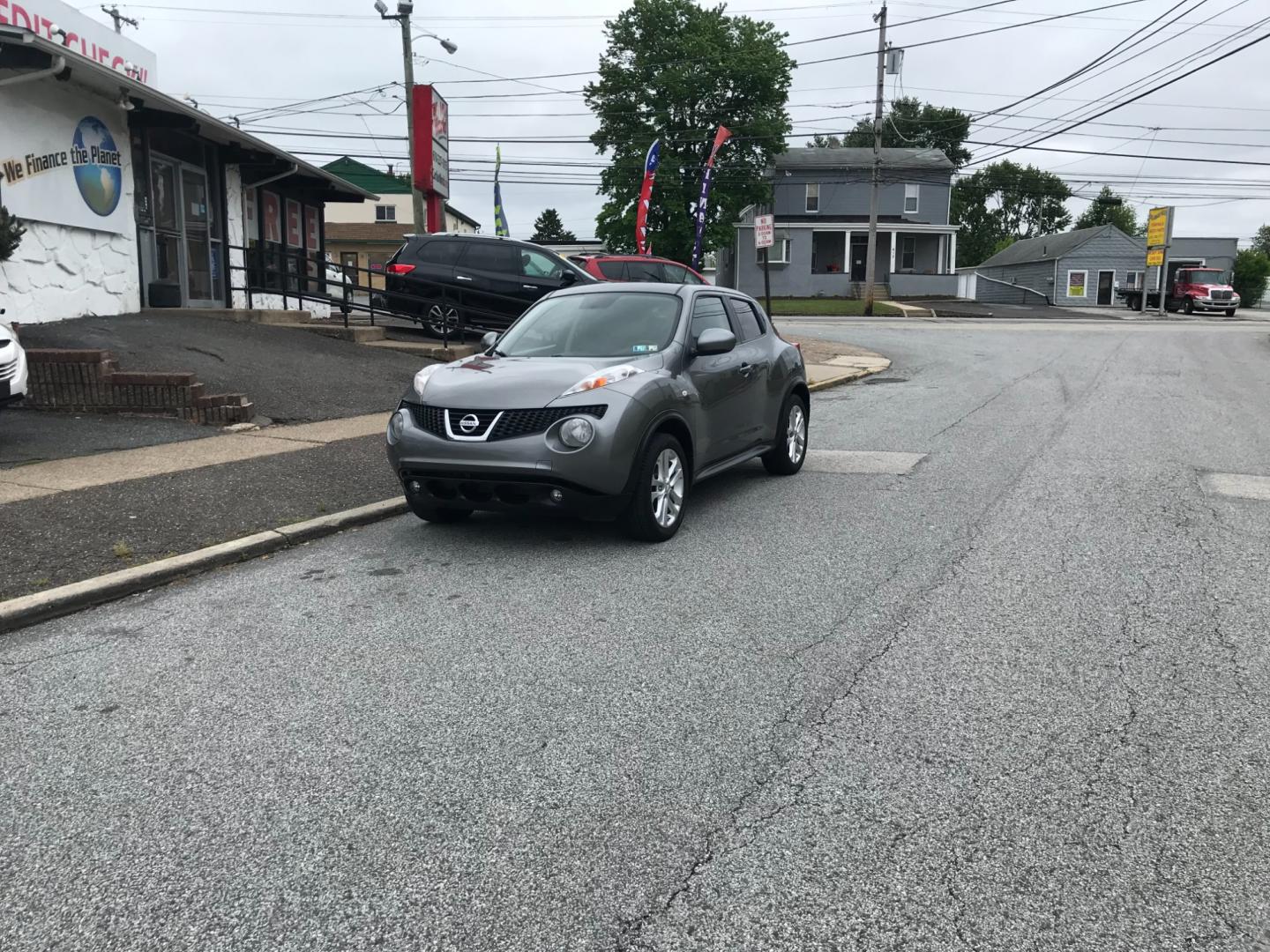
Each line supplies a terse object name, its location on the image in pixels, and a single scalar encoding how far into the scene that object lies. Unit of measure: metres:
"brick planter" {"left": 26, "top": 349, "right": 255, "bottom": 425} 10.61
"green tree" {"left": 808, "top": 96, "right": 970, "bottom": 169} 79.44
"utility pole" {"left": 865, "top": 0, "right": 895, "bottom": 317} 39.16
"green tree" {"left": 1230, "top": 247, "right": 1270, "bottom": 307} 72.25
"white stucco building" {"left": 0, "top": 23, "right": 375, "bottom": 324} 12.78
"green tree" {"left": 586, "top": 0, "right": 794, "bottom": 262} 49.72
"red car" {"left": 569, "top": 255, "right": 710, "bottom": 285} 18.52
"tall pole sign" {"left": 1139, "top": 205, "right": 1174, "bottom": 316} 48.78
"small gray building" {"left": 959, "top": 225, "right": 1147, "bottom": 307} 62.06
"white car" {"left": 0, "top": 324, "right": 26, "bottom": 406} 8.47
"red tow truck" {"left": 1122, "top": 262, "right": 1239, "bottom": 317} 50.75
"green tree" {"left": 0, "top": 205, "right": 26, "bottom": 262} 10.25
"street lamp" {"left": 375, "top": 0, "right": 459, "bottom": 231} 24.83
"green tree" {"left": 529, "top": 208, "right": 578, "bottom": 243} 127.81
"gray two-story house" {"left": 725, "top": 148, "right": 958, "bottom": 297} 53.16
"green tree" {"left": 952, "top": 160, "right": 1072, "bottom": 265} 99.94
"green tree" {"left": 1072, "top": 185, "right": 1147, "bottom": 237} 105.12
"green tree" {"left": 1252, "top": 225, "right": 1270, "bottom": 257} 123.88
